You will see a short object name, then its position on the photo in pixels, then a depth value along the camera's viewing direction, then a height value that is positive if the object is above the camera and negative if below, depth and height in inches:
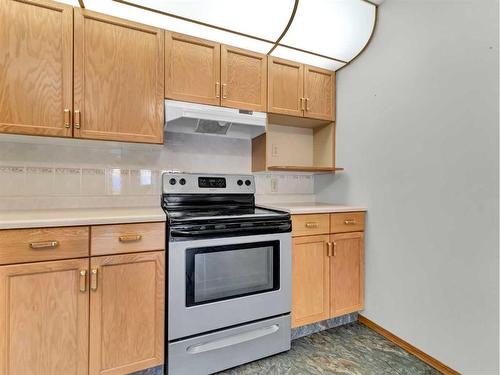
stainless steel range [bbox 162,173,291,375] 57.7 -23.5
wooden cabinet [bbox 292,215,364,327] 72.7 -25.9
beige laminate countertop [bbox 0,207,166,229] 47.2 -6.1
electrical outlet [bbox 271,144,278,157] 98.3 +14.4
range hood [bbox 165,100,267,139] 68.6 +19.1
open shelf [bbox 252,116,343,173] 90.4 +16.3
